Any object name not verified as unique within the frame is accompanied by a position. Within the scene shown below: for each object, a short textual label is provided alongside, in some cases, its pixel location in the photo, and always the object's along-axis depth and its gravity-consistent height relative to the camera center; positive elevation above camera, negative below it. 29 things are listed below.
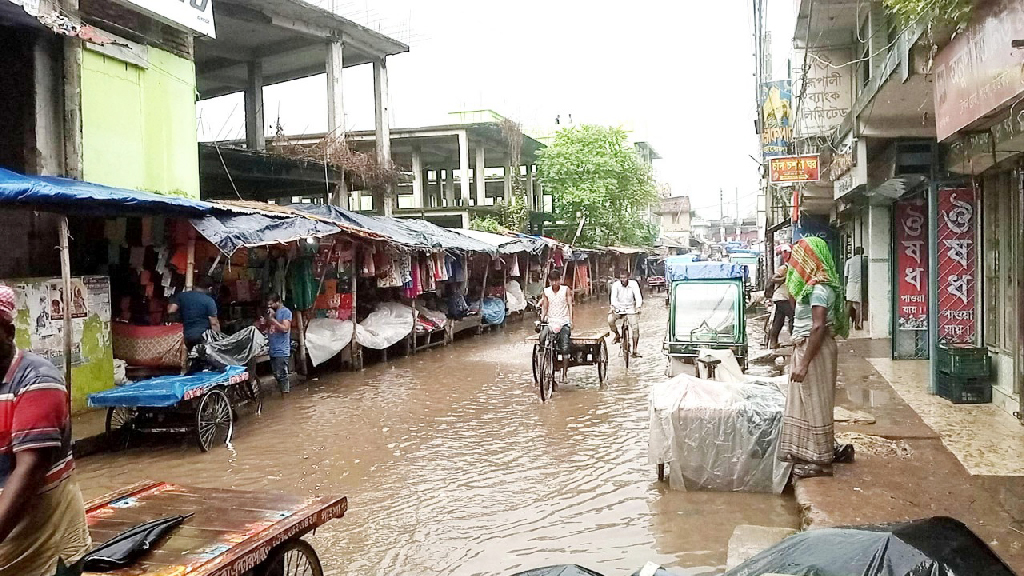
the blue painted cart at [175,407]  8.00 -1.50
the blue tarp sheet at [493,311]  22.23 -1.36
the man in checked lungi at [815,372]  6.04 -0.93
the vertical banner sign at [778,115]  17.62 +3.46
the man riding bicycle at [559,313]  11.59 -0.76
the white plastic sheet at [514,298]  24.61 -1.08
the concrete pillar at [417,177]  31.77 +3.86
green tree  35.56 +4.13
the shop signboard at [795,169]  14.49 +1.74
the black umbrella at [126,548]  2.94 -1.12
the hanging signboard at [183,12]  11.30 +4.16
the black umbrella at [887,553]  2.32 -0.96
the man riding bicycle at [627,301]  14.62 -0.75
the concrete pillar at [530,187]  40.28 +4.24
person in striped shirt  2.56 -0.65
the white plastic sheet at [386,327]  15.39 -1.24
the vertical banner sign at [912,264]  12.38 -0.15
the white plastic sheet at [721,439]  6.15 -1.48
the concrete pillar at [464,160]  29.16 +4.17
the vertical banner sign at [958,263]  9.37 -0.11
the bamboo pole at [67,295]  8.09 -0.20
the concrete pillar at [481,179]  31.30 +3.68
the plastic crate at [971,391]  8.66 -1.60
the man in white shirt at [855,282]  16.72 -0.57
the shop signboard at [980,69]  4.52 +1.24
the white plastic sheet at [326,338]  13.71 -1.27
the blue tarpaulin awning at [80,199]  7.64 +0.86
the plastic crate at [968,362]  8.62 -1.25
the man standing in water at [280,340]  11.70 -1.08
